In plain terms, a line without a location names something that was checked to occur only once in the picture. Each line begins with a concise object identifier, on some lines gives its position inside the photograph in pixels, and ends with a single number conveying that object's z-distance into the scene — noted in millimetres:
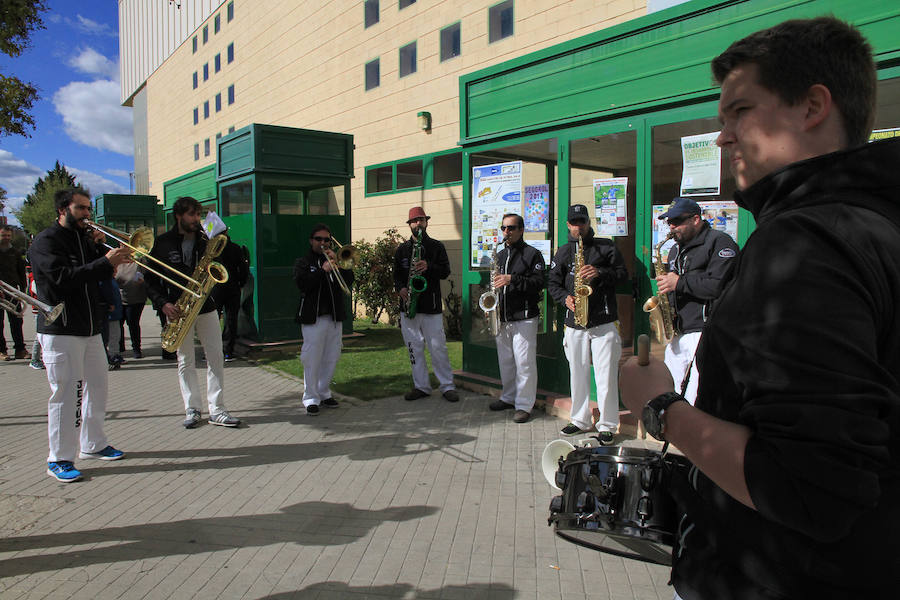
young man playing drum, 930
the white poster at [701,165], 4957
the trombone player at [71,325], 4676
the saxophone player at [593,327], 5426
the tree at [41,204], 53625
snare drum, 1551
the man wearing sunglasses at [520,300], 6122
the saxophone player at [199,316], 5910
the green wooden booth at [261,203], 9727
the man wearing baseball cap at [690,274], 4445
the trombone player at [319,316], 6590
